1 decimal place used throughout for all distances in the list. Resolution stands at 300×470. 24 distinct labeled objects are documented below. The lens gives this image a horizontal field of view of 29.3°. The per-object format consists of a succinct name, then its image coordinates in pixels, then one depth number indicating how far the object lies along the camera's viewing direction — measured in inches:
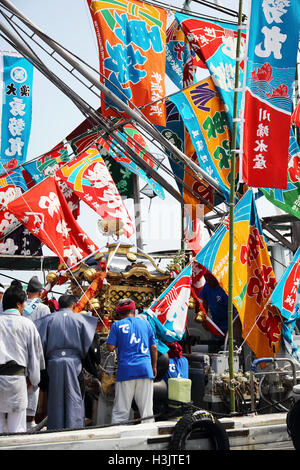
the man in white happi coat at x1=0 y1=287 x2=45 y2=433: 253.4
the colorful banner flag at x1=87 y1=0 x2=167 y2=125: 473.7
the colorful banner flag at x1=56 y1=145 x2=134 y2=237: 442.6
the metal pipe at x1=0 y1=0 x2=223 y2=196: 412.2
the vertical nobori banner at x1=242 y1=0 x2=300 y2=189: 331.9
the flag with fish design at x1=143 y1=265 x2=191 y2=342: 327.0
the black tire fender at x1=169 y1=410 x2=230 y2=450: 267.2
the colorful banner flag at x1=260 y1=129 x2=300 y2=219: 426.0
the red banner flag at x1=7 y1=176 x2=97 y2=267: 389.1
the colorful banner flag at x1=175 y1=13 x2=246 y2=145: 486.6
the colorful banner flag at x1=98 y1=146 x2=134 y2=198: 649.6
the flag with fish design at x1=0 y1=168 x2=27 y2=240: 545.0
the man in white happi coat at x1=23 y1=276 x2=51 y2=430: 323.0
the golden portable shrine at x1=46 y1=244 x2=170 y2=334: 358.6
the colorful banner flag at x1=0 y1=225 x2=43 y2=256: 563.2
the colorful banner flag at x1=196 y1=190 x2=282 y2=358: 361.4
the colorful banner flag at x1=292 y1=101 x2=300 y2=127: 447.2
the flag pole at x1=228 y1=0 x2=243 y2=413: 300.5
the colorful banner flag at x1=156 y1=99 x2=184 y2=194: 534.9
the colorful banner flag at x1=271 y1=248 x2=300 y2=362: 368.2
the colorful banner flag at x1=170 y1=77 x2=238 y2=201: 458.6
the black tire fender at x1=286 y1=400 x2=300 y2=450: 264.5
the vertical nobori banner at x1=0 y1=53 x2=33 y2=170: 642.2
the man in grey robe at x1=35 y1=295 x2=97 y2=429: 280.5
